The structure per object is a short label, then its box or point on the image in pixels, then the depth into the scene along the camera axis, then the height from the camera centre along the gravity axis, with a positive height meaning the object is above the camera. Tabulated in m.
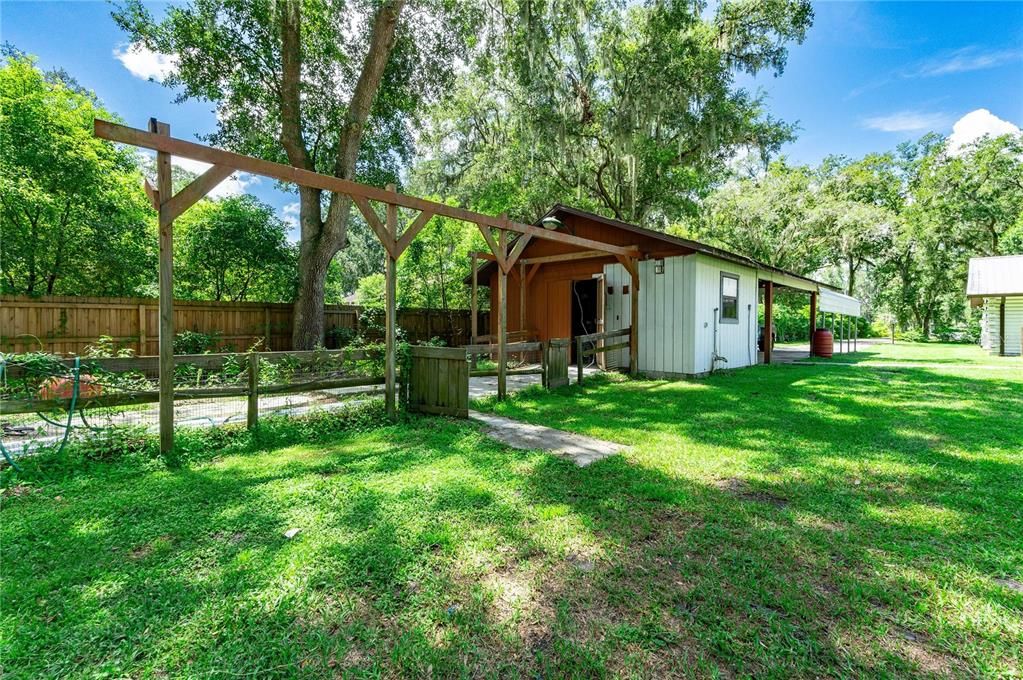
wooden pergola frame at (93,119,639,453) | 3.86 +1.41
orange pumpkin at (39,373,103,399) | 3.85 -0.48
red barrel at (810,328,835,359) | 15.04 -0.49
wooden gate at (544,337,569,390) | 7.88 -0.60
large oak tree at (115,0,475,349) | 9.88 +6.24
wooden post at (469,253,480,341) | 10.93 +0.47
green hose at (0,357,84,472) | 3.83 -0.54
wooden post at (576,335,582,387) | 8.27 -0.49
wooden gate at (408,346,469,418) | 5.78 -0.67
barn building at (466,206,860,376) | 9.51 +0.86
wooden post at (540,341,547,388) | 7.85 -0.61
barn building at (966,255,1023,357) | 15.96 +1.14
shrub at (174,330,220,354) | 9.12 -0.22
